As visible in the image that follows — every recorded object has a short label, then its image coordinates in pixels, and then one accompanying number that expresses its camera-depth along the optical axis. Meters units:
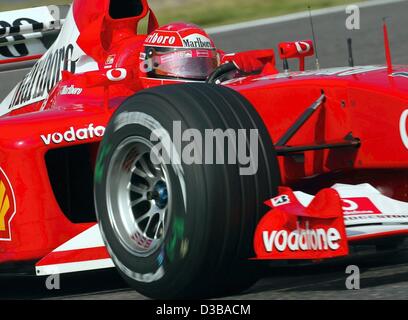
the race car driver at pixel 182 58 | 12.30
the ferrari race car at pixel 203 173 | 9.05
